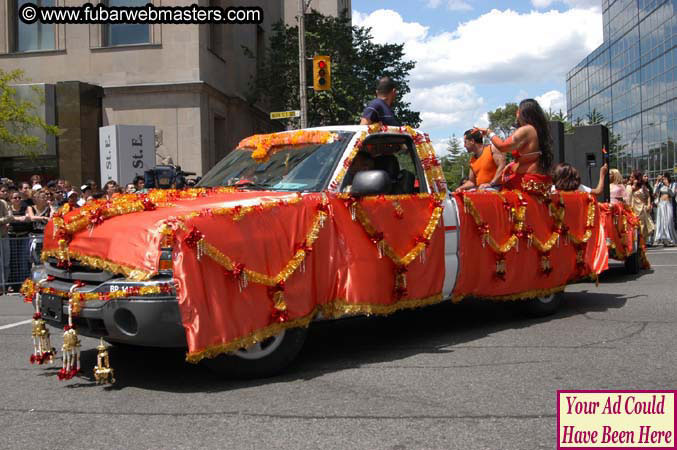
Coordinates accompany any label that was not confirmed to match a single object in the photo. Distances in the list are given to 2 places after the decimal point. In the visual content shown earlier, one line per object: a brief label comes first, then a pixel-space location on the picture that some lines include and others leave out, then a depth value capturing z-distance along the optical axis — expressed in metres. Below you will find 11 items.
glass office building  53.94
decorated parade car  4.86
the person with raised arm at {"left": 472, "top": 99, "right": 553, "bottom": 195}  7.68
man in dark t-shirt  7.00
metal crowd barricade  12.07
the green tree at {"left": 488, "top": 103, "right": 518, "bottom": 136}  140.62
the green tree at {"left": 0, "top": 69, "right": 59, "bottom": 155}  22.25
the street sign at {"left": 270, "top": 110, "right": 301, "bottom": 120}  18.36
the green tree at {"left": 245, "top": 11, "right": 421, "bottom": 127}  27.31
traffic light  18.47
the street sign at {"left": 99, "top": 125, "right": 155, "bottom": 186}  19.98
